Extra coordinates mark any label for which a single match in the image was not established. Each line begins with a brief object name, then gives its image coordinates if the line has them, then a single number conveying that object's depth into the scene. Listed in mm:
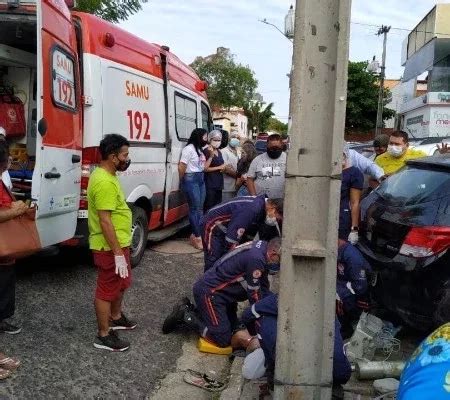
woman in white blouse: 7008
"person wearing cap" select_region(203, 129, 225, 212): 7500
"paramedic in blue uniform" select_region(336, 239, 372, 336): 3830
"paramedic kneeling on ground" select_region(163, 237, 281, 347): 3768
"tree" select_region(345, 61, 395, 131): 37062
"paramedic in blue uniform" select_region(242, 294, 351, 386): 3018
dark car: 3588
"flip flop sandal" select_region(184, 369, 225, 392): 3561
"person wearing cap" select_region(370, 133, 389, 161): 7113
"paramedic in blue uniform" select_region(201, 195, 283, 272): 4387
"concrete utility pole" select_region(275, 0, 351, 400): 2508
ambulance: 4293
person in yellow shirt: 6062
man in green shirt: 3775
